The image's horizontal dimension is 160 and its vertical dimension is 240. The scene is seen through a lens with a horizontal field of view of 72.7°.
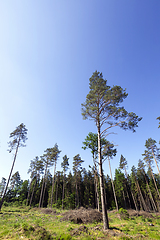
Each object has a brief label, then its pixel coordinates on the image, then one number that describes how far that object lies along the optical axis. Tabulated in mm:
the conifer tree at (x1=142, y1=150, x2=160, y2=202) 29138
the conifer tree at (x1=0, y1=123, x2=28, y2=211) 22531
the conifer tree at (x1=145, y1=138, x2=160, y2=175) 27106
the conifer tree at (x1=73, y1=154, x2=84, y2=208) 32531
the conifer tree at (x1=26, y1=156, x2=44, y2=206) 34175
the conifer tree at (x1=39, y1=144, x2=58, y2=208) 30172
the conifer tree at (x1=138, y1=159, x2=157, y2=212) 36000
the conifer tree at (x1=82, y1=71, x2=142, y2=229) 11578
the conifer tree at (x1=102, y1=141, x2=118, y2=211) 15359
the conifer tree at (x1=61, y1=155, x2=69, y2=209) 32997
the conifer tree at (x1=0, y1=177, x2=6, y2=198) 52325
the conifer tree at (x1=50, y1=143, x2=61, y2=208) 30083
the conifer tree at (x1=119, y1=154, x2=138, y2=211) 37469
